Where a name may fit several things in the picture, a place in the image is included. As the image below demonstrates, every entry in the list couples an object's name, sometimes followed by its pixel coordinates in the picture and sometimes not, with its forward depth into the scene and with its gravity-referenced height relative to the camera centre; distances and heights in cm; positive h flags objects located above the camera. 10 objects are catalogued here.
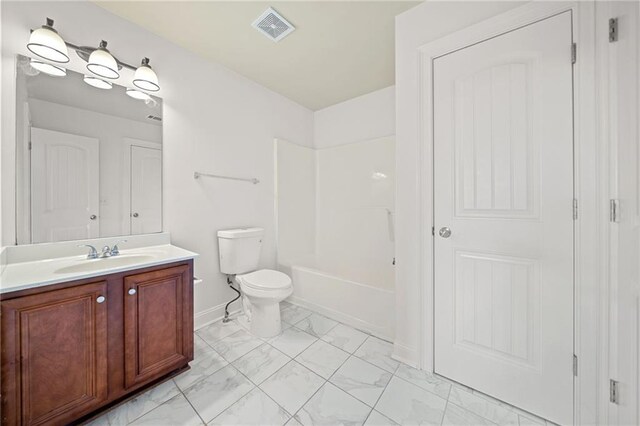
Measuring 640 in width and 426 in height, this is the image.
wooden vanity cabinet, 92 -61
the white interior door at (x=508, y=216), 114 -2
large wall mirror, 131 +34
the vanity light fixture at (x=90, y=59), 125 +93
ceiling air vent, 159 +136
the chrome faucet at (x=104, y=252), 141 -24
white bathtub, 188 -80
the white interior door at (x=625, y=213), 96 -1
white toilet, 186 -57
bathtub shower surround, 248 -7
